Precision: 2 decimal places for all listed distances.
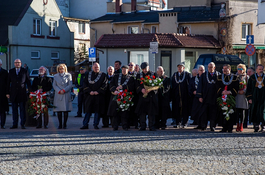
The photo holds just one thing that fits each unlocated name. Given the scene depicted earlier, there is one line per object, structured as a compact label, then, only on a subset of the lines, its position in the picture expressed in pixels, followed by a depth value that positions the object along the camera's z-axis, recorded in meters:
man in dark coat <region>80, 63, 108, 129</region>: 13.02
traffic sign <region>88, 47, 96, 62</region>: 25.78
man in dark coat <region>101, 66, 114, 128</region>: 13.38
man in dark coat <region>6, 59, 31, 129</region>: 12.91
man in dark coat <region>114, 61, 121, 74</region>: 14.20
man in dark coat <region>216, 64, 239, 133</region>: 12.24
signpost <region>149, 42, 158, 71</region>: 18.67
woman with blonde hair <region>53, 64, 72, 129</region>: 13.04
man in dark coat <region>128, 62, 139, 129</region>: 12.93
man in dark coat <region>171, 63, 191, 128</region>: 13.28
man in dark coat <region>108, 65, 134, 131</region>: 12.62
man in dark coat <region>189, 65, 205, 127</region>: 12.73
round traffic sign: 21.38
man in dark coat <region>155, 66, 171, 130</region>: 12.91
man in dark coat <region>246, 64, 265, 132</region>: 12.12
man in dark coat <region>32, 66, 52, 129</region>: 13.30
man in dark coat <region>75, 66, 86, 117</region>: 15.81
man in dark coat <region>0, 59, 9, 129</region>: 13.10
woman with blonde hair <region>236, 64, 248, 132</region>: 12.44
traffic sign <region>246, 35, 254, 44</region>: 22.61
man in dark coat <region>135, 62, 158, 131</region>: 12.49
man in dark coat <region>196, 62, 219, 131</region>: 12.40
